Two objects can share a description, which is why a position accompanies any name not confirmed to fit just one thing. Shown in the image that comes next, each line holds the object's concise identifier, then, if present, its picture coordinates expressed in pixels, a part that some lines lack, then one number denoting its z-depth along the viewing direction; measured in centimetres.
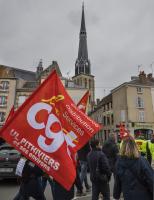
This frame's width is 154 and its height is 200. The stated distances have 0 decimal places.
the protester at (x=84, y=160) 475
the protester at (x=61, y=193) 254
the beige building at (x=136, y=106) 2248
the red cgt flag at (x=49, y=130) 220
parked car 539
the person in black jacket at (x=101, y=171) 318
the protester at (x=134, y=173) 203
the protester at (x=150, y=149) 506
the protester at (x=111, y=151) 442
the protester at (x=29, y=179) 288
